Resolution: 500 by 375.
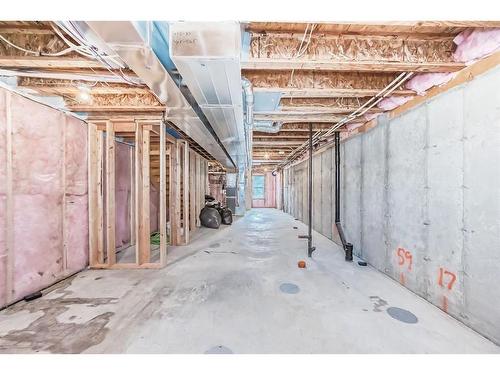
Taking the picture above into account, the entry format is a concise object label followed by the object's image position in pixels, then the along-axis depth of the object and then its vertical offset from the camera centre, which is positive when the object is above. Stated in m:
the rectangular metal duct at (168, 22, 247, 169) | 1.24 +0.89
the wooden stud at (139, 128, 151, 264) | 3.00 -0.24
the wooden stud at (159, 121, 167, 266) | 2.98 -0.13
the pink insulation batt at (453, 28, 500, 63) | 1.46 +1.09
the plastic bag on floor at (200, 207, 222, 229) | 6.16 -0.96
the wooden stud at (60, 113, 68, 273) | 2.56 -0.18
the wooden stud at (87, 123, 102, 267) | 2.94 -0.08
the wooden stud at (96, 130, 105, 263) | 2.98 -0.21
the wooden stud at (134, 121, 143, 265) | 2.96 +0.08
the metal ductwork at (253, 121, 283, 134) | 3.42 +1.05
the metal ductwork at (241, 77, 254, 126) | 2.03 +0.97
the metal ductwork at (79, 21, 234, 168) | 1.13 +0.91
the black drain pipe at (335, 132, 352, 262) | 3.79 +0.05
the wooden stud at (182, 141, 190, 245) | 4.25 +0.06
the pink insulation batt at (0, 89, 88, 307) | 1.98 -0.11
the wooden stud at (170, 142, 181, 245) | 3.92 -0.19
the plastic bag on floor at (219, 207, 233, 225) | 6.73 -0.99
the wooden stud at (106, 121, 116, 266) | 2.99 -0.13
